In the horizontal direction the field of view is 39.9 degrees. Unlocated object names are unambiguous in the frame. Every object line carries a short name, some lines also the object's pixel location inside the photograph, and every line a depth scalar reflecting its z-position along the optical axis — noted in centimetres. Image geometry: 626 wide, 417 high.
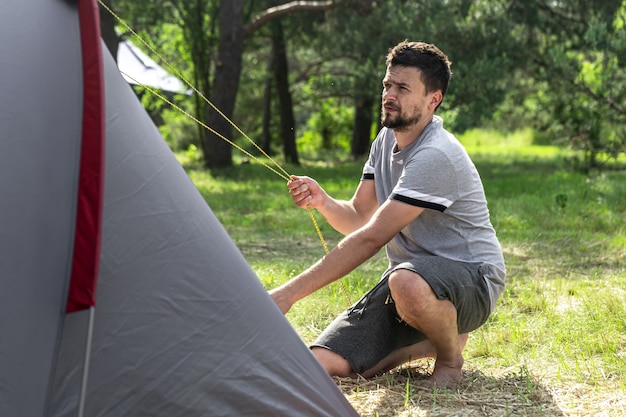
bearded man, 338
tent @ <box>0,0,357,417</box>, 249
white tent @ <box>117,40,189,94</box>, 1755
